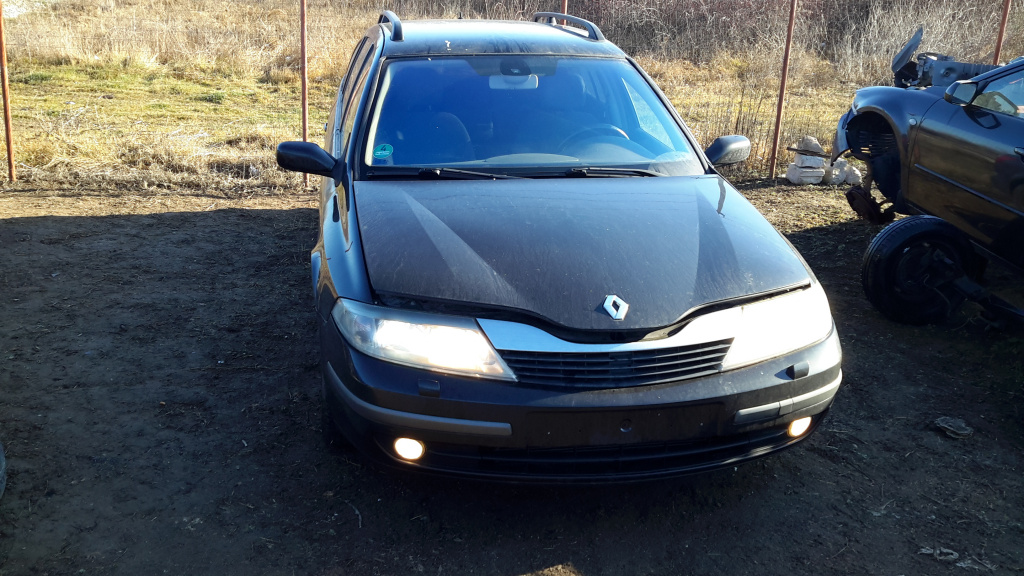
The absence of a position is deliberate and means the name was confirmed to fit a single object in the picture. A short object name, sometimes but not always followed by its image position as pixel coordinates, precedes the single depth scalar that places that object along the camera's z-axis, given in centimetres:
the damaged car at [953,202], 436
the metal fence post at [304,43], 730
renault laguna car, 251
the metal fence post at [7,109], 701
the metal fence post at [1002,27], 873
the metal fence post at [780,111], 769
